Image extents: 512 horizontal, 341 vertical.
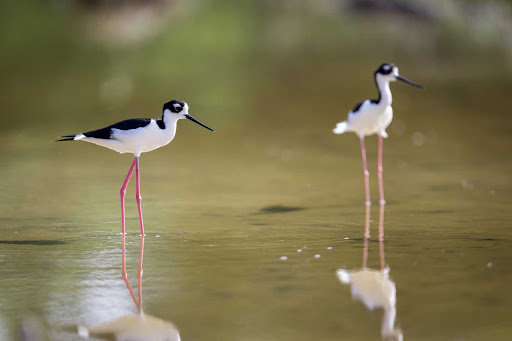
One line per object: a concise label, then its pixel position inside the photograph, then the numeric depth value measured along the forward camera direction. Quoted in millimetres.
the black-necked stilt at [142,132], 14008
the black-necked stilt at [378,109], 17687
